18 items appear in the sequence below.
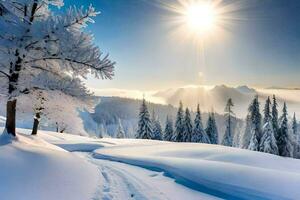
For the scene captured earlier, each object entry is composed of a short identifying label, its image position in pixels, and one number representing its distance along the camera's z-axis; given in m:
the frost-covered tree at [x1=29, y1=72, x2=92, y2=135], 12.75
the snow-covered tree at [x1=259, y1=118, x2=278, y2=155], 45.62
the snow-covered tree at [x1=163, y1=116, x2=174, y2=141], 61.81
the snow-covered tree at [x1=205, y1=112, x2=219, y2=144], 60.38
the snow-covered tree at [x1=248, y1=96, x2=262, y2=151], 49.44
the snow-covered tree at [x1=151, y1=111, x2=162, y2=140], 61.10
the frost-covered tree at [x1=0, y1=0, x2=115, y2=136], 11.57
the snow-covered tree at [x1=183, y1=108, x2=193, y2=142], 56.91
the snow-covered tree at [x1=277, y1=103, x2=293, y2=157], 48.18
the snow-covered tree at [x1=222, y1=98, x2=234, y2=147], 65.12
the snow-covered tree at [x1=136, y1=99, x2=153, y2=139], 56.44
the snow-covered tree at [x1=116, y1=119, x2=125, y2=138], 83.69
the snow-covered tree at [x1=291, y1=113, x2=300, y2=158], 61.10
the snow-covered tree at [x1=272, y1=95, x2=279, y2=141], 49.71
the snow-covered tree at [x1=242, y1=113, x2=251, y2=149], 59.81
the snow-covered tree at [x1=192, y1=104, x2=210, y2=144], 56.59
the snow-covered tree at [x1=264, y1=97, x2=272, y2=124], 51.22
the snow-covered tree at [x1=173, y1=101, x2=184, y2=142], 57.62
